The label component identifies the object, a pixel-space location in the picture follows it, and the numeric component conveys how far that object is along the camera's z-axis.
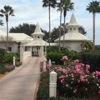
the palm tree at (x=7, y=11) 54.16
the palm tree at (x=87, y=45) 52.43
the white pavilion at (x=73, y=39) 55.47
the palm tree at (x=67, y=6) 50.90
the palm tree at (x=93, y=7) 54.81
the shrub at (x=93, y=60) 13.55
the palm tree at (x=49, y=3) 52.94
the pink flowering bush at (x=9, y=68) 24.76
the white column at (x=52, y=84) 8.38
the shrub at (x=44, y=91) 8.77
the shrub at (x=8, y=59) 36.69
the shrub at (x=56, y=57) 34.91
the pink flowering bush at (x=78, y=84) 8.70
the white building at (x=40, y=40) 55.28
